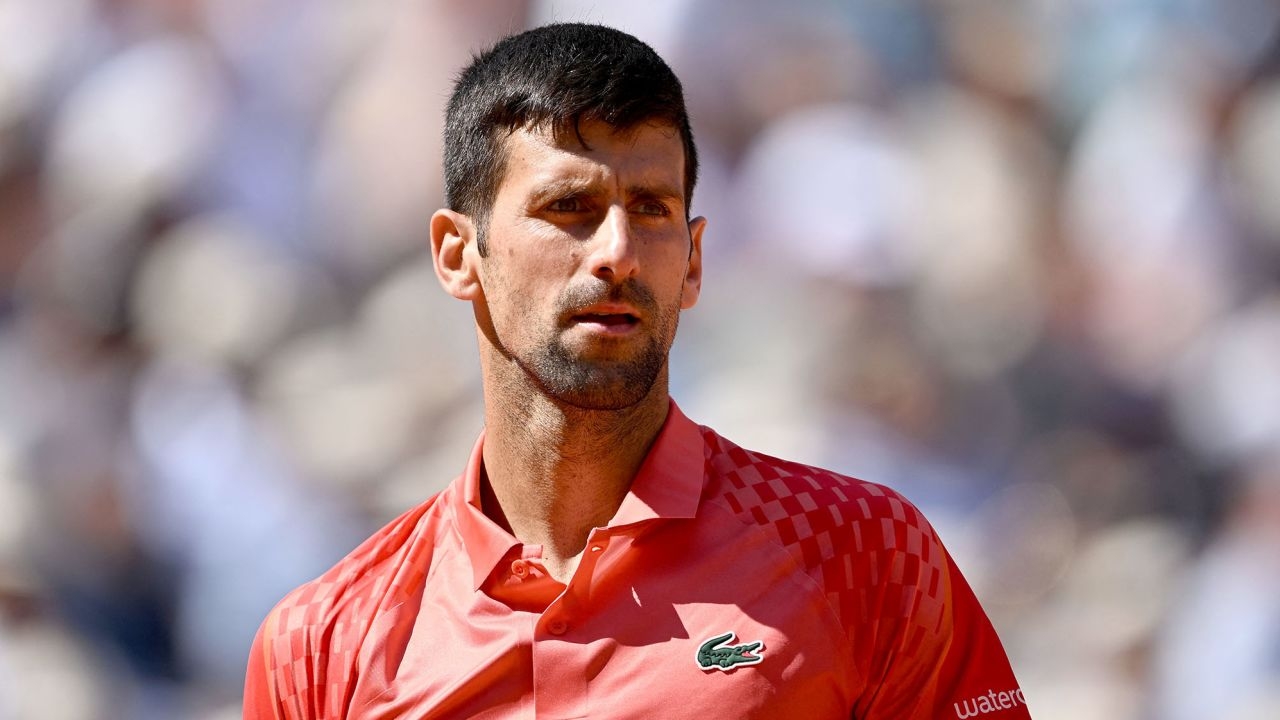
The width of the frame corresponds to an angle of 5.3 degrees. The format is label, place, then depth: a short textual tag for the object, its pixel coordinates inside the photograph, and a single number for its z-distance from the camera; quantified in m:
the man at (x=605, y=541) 8.36
